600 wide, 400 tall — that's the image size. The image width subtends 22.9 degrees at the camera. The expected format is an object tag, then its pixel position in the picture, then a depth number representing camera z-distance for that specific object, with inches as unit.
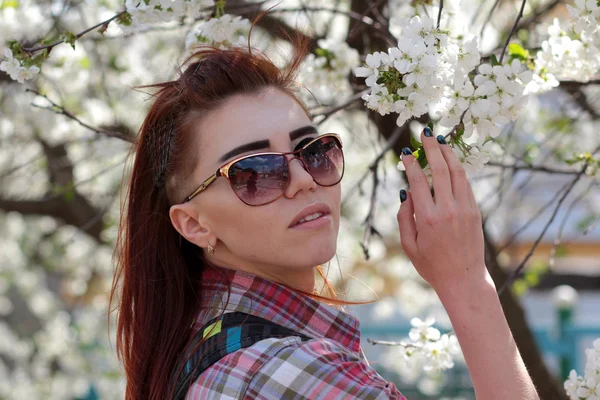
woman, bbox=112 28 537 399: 52.5
